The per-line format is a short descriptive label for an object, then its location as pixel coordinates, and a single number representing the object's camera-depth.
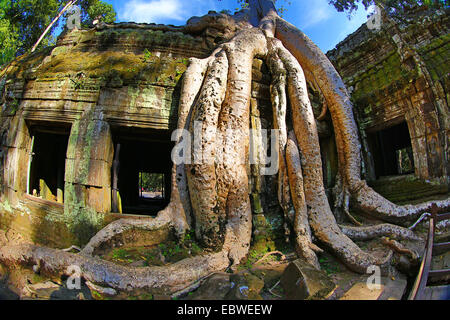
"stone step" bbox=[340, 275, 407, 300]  1.86
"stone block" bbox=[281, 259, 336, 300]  1.82
